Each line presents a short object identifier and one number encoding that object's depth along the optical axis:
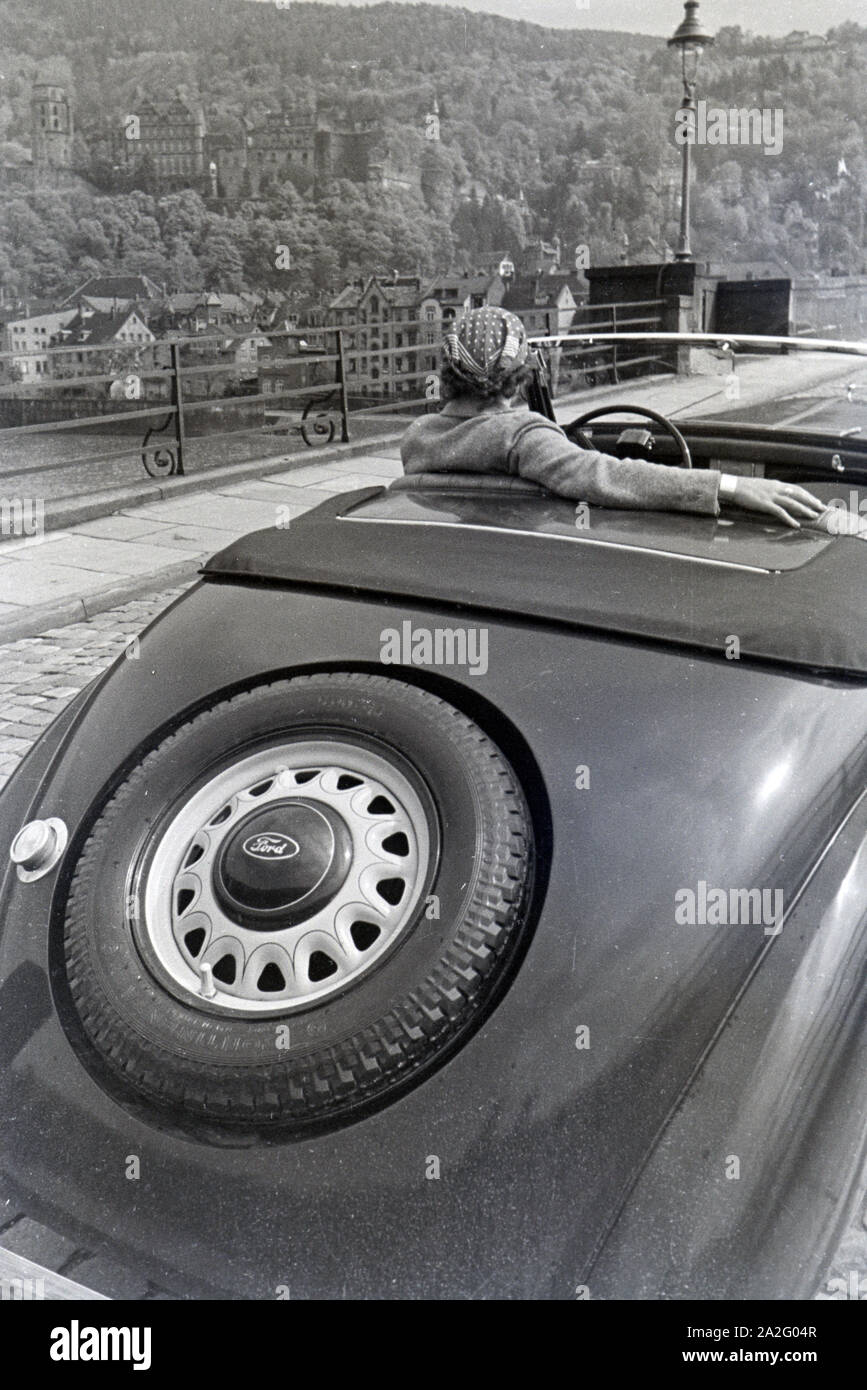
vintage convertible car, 1.39
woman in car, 2.24
